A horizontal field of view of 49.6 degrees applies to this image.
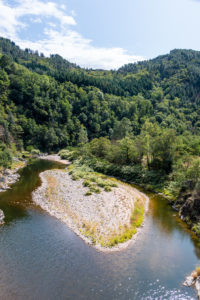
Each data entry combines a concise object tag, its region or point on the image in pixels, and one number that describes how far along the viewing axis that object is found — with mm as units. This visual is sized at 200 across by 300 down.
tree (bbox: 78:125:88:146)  124750
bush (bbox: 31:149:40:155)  102700
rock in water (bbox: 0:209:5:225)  33494
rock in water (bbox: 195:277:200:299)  21230
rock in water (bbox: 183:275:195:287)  22094
